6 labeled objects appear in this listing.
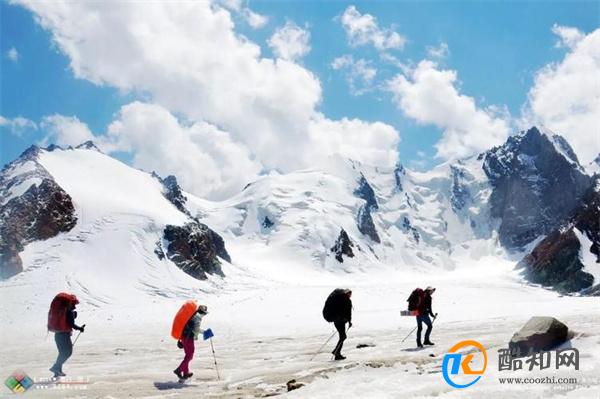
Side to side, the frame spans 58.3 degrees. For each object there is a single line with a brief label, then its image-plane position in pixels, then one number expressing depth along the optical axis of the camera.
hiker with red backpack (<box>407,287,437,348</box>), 19.09
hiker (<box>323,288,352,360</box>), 16.58
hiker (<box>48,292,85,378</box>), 14.92
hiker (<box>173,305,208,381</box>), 14.20
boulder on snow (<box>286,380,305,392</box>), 11.51
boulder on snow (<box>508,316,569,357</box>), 12.51
